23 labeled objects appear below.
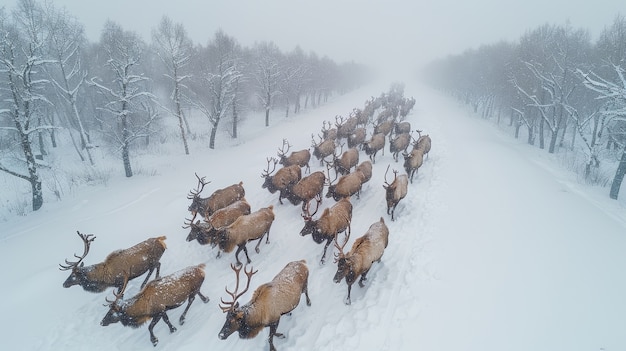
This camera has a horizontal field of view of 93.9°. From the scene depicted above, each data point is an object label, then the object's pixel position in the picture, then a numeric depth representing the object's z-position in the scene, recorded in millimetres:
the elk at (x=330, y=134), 19438
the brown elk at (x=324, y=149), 16406
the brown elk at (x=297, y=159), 15219
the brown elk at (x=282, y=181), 12406
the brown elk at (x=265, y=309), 6160
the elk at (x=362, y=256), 7262
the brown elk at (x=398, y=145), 16875
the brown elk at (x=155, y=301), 6516
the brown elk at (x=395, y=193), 10930
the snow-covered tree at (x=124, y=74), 19250
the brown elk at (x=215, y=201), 11336
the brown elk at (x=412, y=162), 13969
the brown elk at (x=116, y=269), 7547
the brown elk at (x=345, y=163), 14057
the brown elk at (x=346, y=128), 20281
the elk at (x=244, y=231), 8711
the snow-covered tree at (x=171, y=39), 23969
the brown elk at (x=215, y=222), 8930
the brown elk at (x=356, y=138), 17828
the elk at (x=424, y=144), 16581
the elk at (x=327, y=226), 8875
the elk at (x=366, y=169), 12878
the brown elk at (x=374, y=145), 16562
